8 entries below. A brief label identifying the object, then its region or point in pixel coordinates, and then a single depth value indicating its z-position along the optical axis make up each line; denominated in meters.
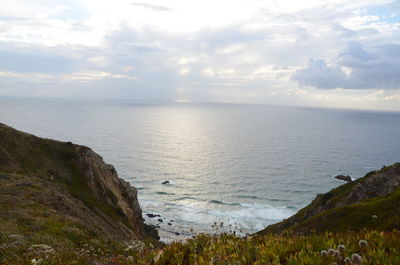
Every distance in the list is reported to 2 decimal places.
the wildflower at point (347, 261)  5.11
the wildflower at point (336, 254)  5.54
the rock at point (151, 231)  75.57
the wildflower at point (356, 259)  5.17
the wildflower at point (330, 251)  5.57
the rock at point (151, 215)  90.81
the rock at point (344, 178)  121.70
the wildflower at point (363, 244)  6.05
